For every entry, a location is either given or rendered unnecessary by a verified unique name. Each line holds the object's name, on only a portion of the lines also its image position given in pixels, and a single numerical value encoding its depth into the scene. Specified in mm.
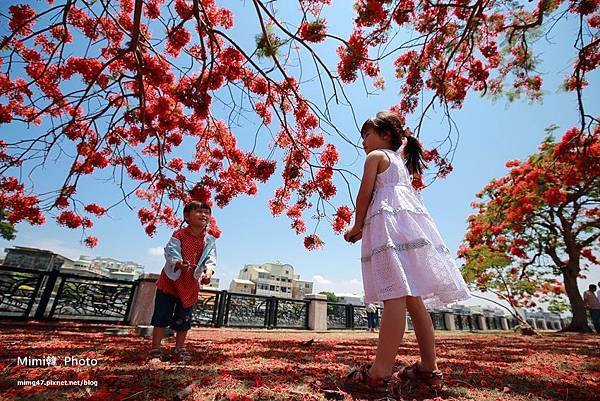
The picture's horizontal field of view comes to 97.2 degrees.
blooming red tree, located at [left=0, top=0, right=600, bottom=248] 4113
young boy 2479
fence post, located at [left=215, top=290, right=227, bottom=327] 8727
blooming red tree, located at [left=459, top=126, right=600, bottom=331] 10008
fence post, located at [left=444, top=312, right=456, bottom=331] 15750
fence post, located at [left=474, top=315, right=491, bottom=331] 18922
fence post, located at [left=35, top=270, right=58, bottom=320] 6004
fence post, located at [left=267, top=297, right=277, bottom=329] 9664
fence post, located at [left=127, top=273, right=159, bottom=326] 6297
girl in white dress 1514
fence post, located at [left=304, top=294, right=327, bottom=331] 10070
